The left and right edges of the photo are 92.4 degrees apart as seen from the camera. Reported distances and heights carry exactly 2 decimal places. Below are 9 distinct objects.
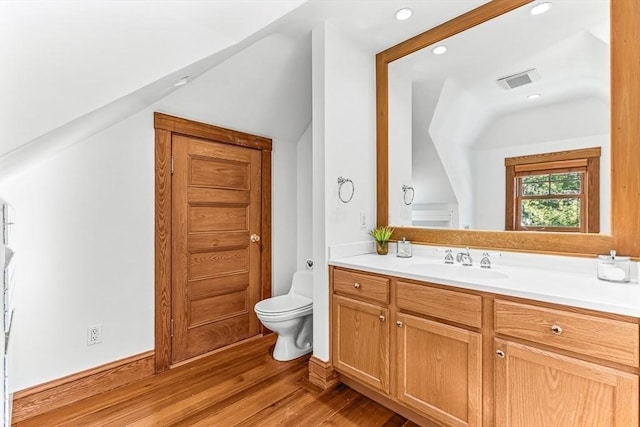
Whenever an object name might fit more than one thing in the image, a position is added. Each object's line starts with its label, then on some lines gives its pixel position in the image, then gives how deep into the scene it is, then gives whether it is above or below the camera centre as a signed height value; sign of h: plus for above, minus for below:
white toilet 2.31 -0.84
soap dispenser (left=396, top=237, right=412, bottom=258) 2.12 -0.25
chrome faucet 1.83 -0.28
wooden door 2.34 -0.25
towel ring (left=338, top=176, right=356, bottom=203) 2.12 +0.18
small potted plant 2.21 -0.18
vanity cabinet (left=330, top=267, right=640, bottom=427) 1.07 -0.62
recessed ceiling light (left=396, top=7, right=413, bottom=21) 1.90 +1.26
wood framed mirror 1.42 +0.26
